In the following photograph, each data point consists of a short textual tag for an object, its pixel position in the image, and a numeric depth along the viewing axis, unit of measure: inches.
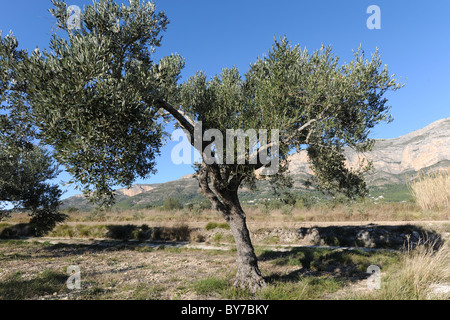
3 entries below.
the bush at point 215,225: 1185.7
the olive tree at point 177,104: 308.2
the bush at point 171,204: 2736.5
